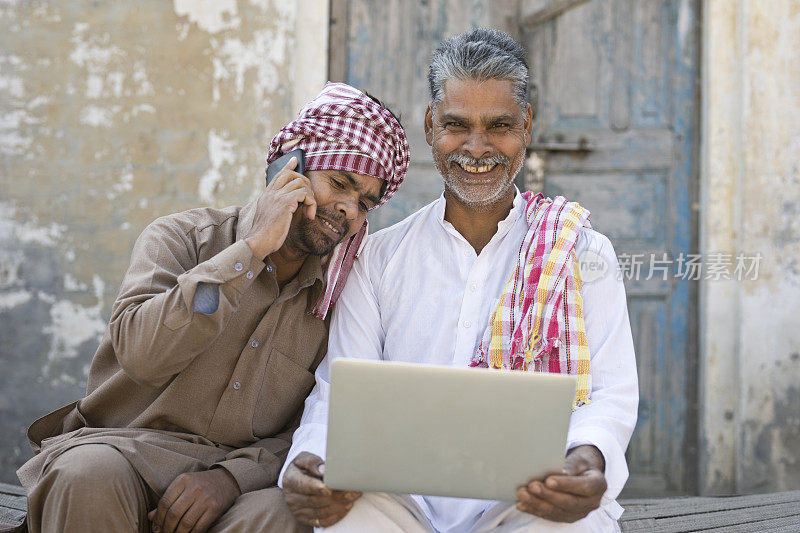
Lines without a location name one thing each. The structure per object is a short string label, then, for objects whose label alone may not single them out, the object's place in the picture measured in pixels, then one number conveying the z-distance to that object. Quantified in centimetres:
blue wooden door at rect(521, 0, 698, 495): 507
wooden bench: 324
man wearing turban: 236
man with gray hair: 239
